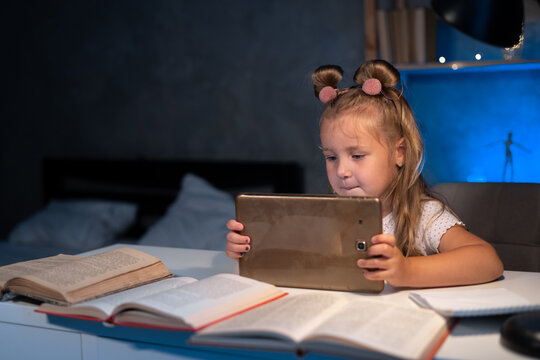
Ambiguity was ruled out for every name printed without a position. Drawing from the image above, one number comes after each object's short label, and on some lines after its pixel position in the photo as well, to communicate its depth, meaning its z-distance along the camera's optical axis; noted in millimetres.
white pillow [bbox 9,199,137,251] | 3045
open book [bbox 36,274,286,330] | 872
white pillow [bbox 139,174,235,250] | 2818
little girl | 1354
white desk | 818
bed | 2896
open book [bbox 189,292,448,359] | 750
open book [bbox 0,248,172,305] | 1024
